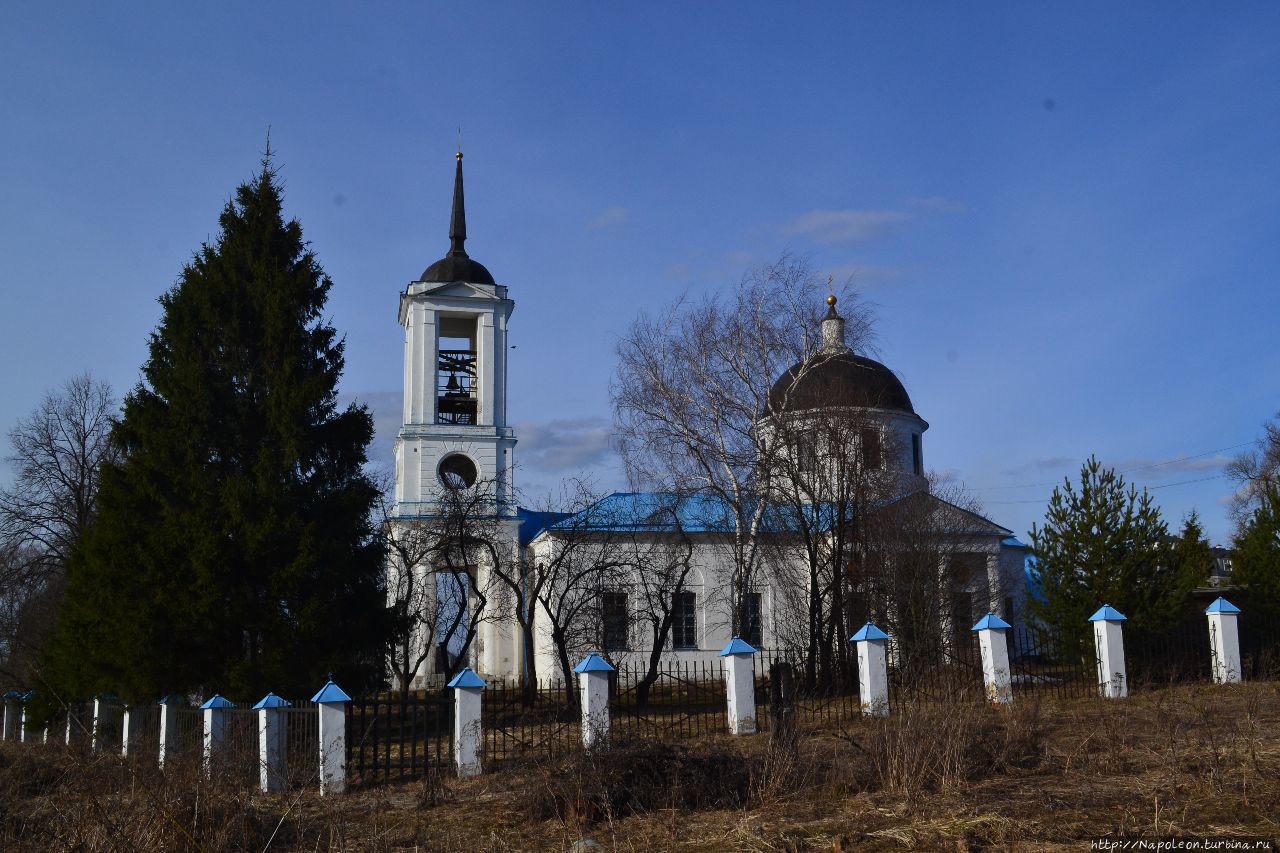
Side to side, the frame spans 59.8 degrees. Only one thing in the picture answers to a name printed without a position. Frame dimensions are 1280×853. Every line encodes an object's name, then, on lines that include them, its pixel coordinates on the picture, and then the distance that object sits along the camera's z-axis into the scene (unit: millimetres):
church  22203
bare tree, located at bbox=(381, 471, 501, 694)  22750
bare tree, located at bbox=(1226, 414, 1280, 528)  41344
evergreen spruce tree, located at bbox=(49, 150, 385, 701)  15359
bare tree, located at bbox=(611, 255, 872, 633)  22719
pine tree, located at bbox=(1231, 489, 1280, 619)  19406
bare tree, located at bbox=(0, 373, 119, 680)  25703
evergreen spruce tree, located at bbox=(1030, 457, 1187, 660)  18469
